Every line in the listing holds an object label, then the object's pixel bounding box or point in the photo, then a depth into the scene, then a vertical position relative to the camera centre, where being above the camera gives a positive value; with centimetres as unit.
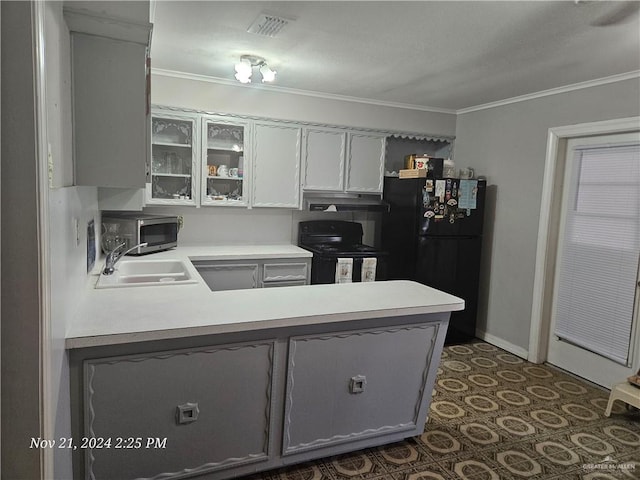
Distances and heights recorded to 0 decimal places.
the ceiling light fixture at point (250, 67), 304 +91
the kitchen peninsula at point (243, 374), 173 -84
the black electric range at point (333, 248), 399 -51
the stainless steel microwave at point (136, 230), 333 -34
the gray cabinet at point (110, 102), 171 +35
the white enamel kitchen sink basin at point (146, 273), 245 -58
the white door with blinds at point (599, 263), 322 -44
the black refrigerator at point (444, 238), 403 -35
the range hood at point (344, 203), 431 -6
